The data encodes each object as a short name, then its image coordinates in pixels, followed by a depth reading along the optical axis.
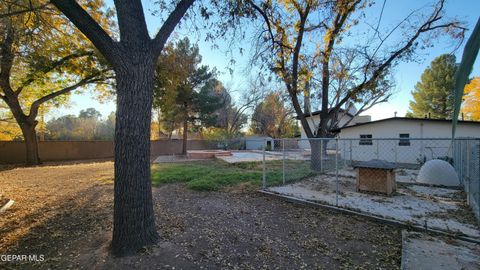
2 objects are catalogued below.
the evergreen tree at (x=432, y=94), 25.83
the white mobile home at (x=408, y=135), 12.65
